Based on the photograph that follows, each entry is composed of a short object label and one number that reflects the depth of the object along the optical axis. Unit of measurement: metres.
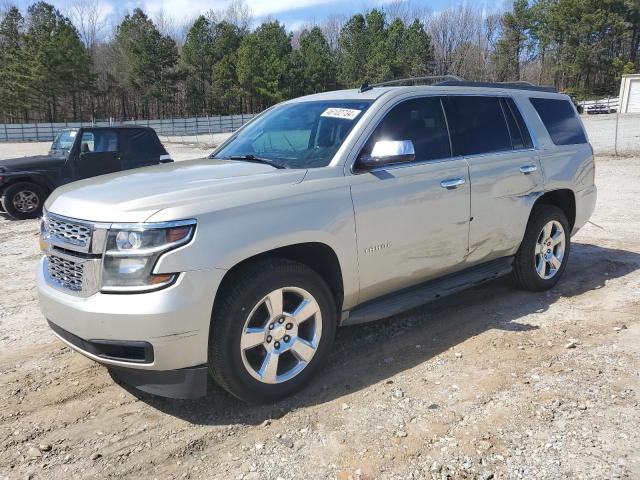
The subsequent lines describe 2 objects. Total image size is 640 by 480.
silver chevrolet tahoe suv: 2.86
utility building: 45.06
